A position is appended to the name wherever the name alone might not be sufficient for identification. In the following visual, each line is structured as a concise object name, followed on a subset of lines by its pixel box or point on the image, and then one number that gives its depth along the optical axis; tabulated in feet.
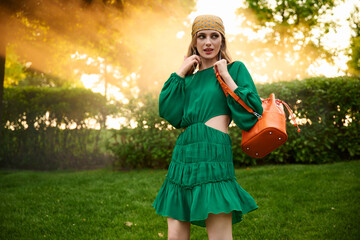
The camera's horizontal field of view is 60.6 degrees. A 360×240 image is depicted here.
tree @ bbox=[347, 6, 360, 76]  47.01
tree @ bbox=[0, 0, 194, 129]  21.67
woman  6.38
